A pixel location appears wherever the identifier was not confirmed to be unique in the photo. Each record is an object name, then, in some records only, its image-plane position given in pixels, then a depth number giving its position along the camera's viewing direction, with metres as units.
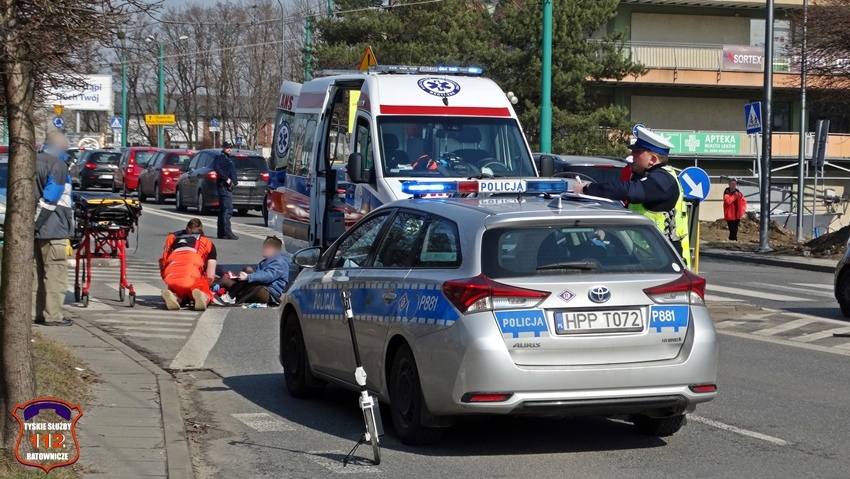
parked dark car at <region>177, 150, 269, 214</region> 34.09
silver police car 7.37
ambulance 14.50
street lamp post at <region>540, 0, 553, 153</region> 26.95
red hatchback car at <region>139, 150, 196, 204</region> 40.12
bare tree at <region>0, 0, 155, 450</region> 6.77
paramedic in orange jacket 15.92
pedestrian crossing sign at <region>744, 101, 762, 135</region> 27.72
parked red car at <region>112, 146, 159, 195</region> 44.78
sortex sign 54.19
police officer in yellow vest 10.20
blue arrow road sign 16.78
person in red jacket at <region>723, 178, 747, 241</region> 33.06
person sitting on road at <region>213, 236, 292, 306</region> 16.33
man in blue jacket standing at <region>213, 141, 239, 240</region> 25.88
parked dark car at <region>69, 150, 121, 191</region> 48.78
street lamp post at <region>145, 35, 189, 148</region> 60.21
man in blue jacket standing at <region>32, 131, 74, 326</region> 13.40
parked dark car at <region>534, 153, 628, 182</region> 26.19
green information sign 53.06
